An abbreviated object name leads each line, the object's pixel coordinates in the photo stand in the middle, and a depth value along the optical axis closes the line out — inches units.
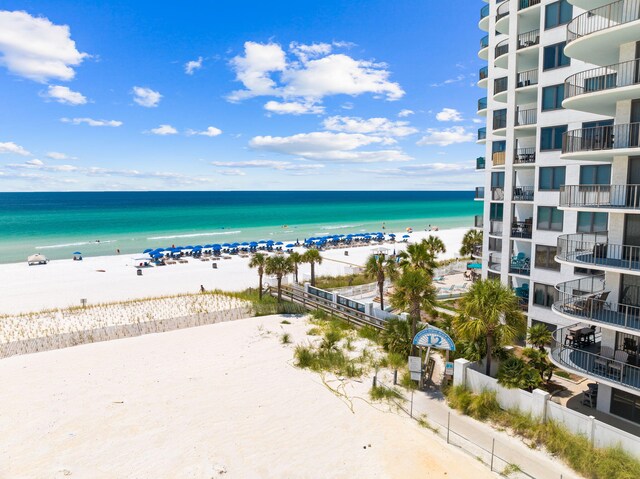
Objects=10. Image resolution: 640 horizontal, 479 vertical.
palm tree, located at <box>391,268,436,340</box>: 836.0
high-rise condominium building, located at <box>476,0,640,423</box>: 573.9
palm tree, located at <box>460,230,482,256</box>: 1692.9
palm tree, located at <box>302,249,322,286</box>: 1369.3
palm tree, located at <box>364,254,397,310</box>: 1111.0
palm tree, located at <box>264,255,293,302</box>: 1221.7
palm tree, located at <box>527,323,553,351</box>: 730.4
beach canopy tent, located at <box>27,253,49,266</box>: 2176.4
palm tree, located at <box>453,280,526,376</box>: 643.5
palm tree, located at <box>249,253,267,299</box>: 1255.5
